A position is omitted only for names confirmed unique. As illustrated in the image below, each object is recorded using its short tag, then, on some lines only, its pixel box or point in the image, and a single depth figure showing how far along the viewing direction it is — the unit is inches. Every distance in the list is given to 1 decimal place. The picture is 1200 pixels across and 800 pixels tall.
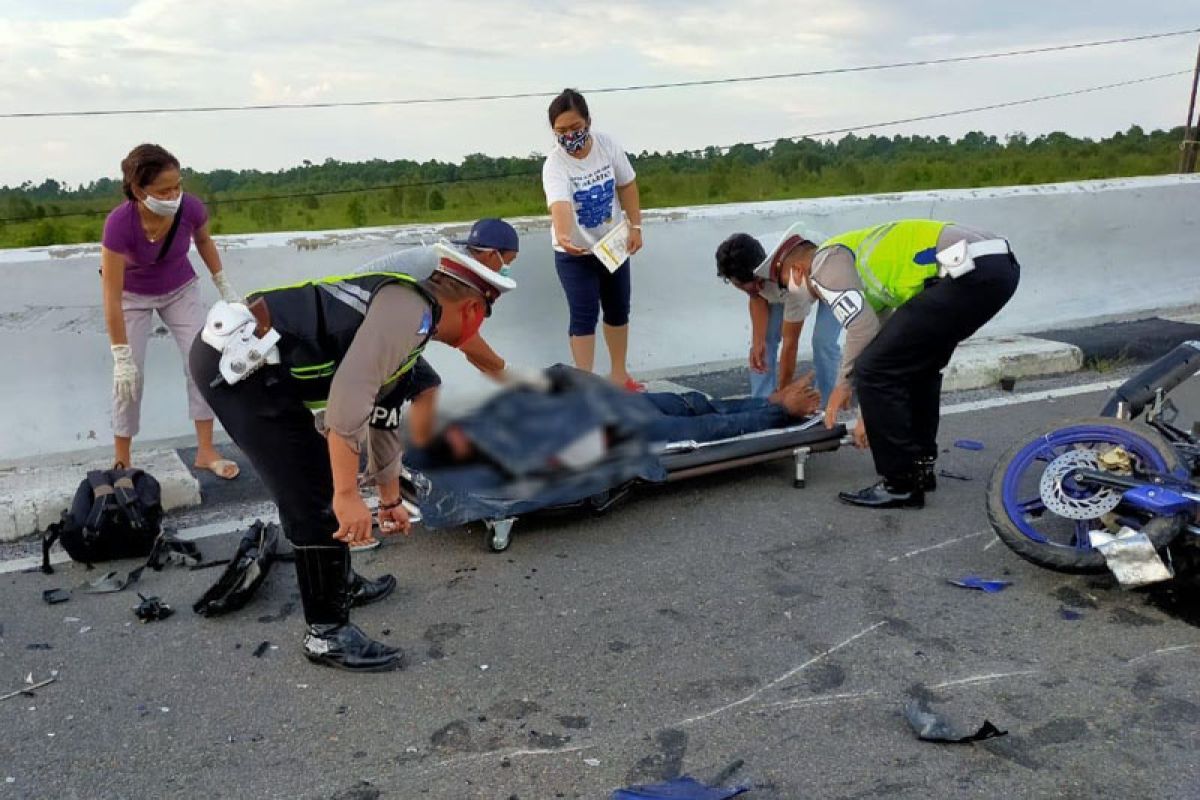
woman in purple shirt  206.2
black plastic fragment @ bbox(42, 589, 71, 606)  171.0
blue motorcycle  163.2
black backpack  182.5
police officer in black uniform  123.7
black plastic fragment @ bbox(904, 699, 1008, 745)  130.0
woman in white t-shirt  245.9
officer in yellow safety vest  197.2
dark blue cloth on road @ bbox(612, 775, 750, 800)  119.1
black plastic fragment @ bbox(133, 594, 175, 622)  164.6
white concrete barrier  229.0
